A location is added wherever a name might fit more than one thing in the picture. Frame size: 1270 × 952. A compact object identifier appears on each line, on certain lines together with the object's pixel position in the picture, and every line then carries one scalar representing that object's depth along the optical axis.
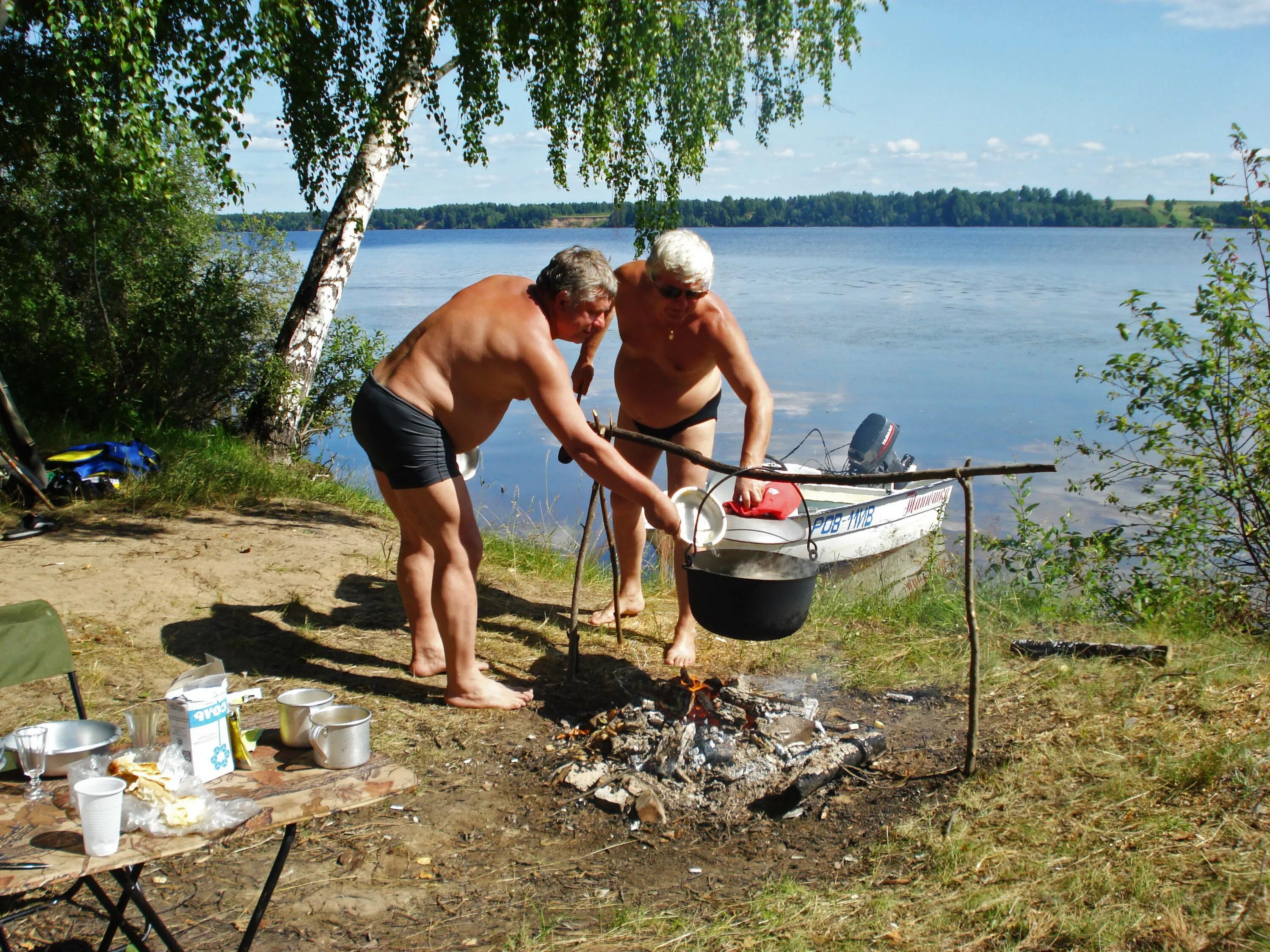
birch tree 6.14
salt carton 2.23
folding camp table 1.90
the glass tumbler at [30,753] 2.25
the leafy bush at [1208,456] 5.66
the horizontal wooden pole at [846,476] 3.09
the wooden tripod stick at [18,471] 6.04
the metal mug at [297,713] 2.43
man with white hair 3.82
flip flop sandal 5.62
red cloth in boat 3.67
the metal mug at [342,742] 2.31
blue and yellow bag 6.41
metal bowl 2.30
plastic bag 2.01
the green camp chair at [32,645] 2.74
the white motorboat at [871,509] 9.23
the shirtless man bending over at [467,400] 3.42
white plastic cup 1.90
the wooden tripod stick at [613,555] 4.55
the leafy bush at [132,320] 8.53
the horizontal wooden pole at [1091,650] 4.21
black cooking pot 3.35
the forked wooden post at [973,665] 3.22
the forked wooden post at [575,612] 4.33
